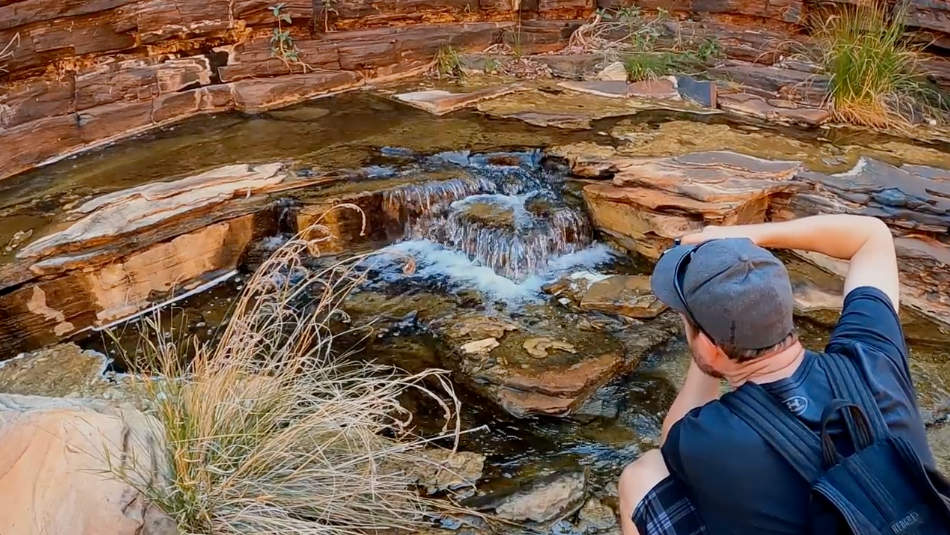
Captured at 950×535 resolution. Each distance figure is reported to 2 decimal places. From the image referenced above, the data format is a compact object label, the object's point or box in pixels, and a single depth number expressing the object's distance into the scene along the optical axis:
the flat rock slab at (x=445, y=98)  5.74
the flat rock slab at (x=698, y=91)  5.82
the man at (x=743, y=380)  1.32
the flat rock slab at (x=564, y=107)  5.45
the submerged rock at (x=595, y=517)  2.45
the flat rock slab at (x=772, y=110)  5.36
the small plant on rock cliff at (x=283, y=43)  6.03
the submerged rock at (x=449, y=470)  2.54
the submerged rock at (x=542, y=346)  3.39
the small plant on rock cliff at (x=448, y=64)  6.61
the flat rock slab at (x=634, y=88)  6.03
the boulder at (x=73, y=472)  1.92
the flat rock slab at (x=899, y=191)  3.86
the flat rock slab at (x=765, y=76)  5.79
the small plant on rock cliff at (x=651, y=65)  6.22
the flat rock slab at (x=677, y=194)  4.04
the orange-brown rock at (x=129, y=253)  3.53
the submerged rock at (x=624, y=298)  3.70
